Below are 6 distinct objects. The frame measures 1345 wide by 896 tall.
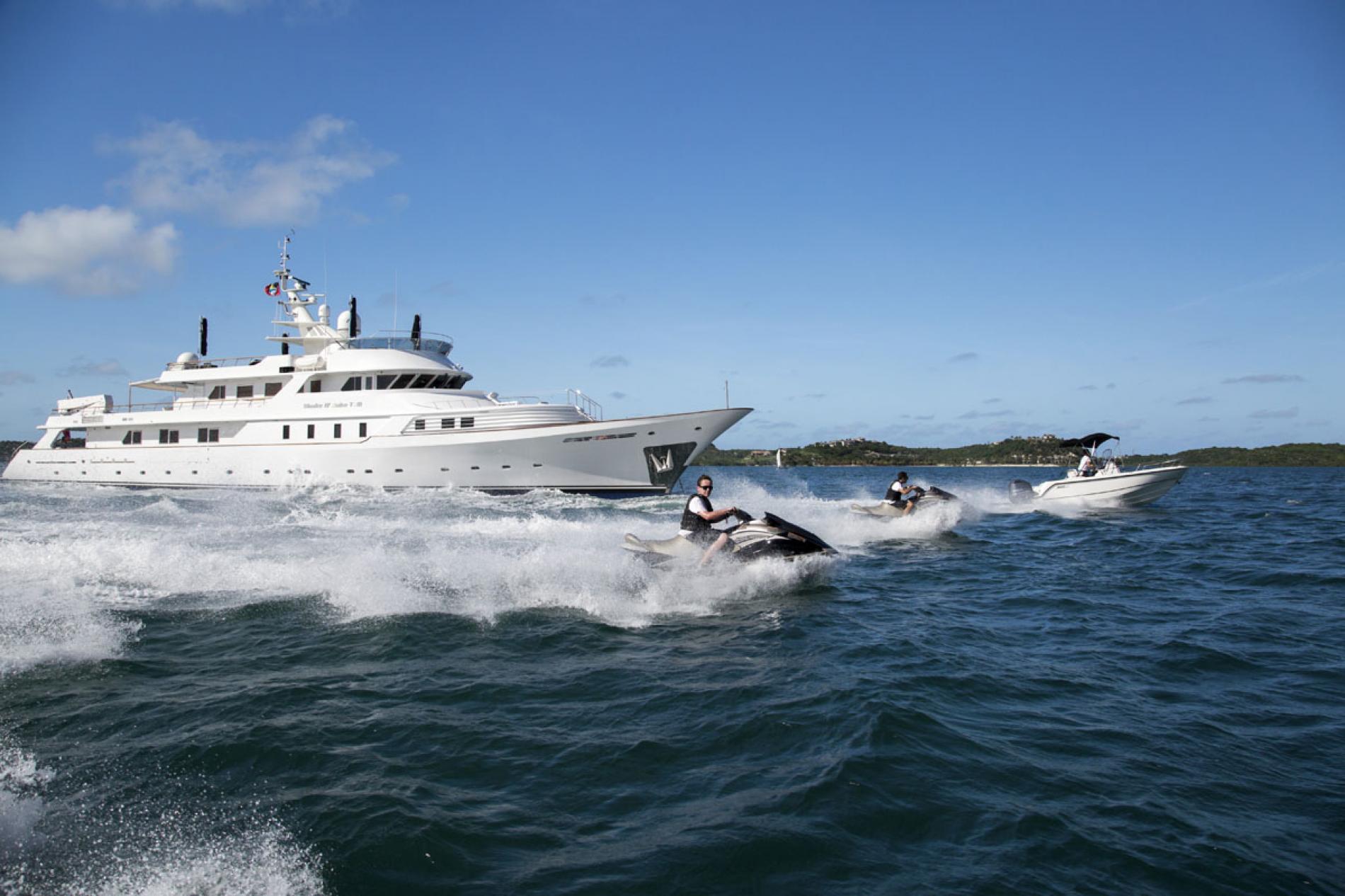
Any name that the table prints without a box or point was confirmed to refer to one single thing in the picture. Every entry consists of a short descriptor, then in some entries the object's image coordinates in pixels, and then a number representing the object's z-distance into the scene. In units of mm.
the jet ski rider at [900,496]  20953
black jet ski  11695
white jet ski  20969
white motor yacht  29500
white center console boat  26812
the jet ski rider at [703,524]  11562
